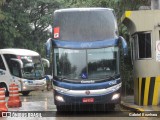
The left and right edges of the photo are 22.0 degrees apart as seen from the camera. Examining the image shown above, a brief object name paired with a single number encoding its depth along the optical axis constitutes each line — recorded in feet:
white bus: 94.94
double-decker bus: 47.70
